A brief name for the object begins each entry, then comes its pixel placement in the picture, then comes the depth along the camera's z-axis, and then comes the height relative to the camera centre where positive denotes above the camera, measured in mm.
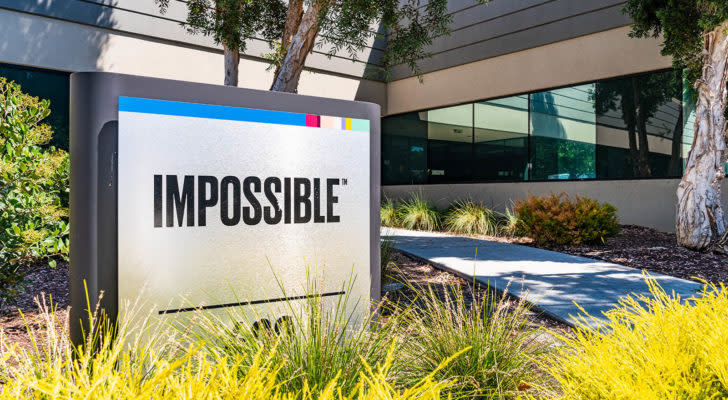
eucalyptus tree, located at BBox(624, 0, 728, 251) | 7789 +1065
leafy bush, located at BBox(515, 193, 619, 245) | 8789 -448
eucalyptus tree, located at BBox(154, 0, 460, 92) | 7211 +2779
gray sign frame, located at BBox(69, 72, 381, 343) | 1970 +59
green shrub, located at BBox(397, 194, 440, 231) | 12492 -527
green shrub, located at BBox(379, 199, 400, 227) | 13066 -552
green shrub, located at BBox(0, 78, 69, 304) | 3480 -28
